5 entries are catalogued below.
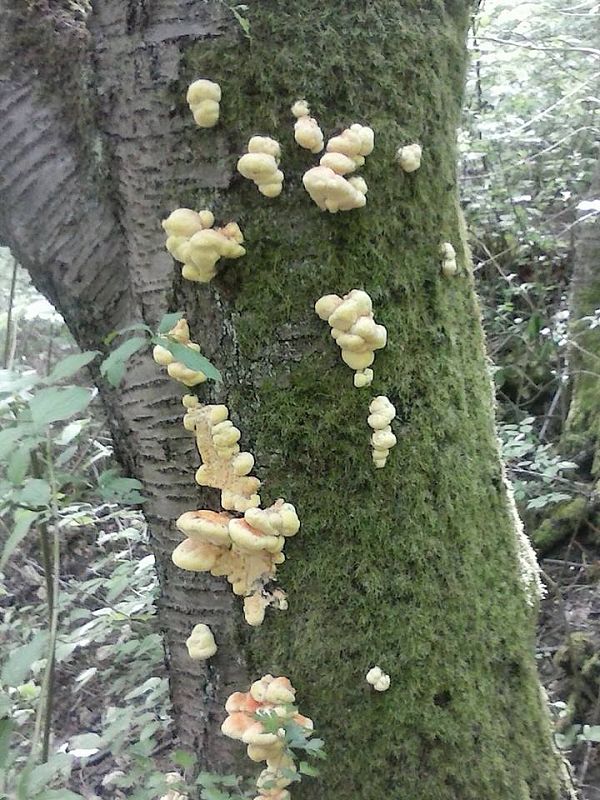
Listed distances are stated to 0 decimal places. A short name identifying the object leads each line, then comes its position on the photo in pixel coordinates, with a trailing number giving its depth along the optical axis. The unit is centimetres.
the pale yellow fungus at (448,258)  138
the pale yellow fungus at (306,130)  118
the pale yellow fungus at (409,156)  127
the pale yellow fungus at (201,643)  131
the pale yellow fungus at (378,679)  126
